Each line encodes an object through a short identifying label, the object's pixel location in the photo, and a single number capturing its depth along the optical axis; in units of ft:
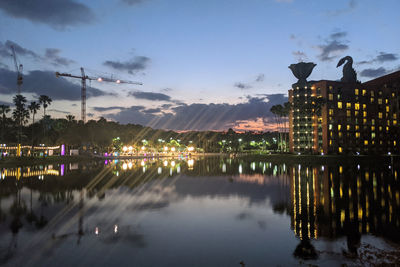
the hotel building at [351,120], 366.43
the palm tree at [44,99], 298.35
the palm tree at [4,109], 287.28
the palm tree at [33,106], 298.56
